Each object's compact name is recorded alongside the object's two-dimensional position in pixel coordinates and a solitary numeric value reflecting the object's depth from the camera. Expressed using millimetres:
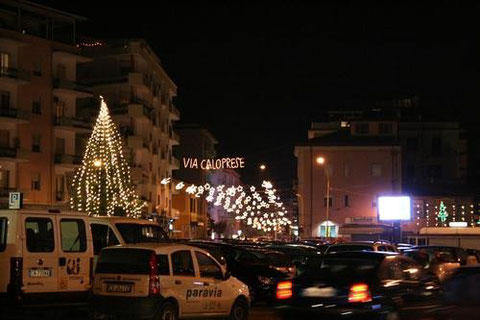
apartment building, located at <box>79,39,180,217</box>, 75125
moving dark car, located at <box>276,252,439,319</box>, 15461
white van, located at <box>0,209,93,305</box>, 17484
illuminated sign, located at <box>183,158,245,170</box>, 65438
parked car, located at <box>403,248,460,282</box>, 30500
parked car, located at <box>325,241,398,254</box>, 30031
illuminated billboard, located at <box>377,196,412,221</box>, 59938
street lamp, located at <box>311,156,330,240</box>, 77900
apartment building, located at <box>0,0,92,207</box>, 59594
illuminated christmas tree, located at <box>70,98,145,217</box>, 53812
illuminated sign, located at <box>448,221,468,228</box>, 67812
